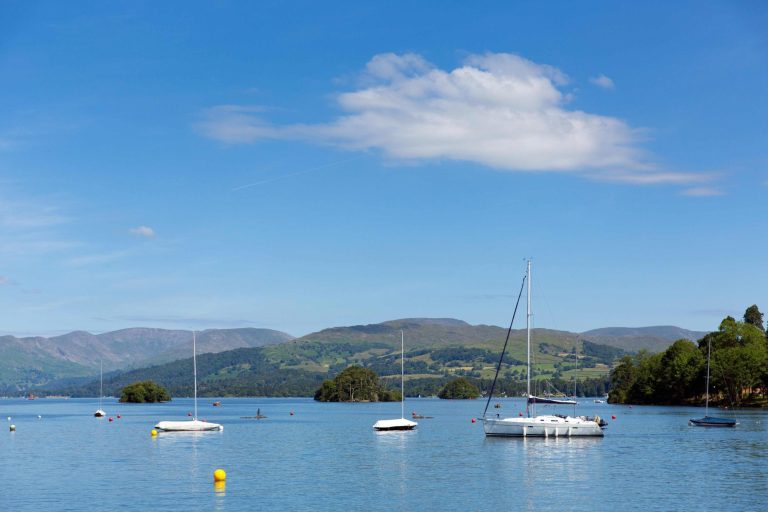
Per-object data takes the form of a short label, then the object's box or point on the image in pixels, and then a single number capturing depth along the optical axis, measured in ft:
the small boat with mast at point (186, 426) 453.99
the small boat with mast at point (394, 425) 459.32
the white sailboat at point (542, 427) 368.27
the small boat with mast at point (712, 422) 468.18
